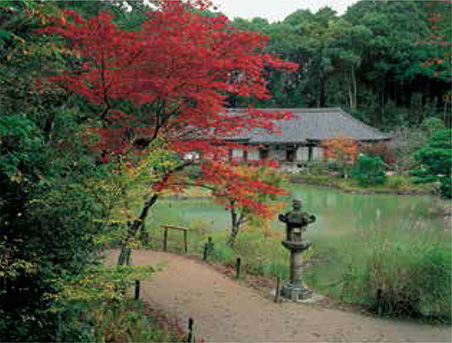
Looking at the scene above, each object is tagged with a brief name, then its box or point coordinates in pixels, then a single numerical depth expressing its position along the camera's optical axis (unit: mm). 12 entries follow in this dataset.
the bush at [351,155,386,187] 21859
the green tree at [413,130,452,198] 17781
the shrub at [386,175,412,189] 21478
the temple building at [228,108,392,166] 28391
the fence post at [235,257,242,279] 8188
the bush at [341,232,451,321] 6375
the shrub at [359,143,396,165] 24900
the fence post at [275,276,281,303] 6976
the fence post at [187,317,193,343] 5031
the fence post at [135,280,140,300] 6388
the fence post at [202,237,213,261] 9445
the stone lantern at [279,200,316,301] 7207
